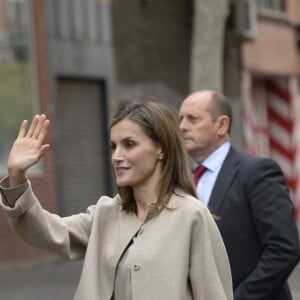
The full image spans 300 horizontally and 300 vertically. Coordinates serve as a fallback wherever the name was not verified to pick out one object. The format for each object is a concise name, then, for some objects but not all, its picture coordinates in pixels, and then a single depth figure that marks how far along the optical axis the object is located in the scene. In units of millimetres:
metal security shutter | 16531
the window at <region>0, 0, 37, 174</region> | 15281
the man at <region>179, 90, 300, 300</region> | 4879
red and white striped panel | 23594
